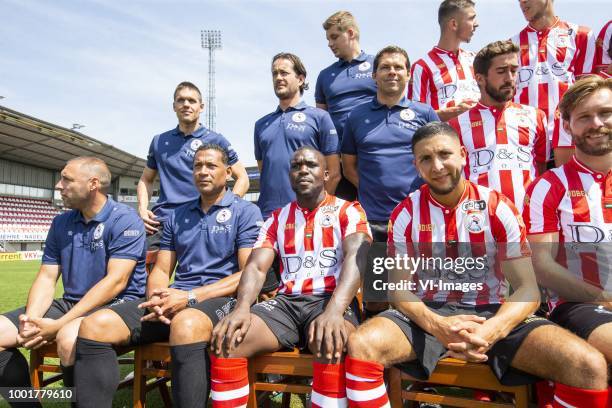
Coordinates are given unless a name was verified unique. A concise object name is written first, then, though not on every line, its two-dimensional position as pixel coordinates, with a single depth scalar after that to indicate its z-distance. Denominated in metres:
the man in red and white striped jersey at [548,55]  3.55
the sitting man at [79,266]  2.90
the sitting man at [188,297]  2.46
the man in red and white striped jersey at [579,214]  2.29
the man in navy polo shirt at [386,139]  3.34
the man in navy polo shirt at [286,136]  3.76
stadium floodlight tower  42.22
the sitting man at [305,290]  2.25
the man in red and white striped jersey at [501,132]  3.01
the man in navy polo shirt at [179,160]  4.10
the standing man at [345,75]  4.16
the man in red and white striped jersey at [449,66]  3.89
